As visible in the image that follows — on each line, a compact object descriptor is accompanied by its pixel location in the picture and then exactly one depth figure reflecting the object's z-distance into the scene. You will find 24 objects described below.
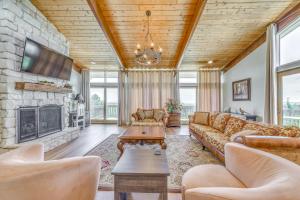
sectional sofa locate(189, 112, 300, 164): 1.48
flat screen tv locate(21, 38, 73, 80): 2.63
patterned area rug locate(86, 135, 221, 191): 1.94
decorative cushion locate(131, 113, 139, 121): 4.52
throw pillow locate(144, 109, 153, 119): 4.73
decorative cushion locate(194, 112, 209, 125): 3.68
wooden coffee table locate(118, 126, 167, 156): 2.54
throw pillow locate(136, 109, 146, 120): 4.65
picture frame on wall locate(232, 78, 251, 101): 4.25
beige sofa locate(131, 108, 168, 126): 4.17
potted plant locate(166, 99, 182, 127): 5.50
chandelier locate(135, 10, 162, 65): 2.79
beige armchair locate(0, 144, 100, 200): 0.77
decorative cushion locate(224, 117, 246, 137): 2.39
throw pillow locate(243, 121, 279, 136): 1.76
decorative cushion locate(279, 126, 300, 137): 1.63
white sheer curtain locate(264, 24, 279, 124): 3.24
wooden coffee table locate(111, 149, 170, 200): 1.24
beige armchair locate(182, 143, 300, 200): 0.68
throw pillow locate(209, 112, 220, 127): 3.45
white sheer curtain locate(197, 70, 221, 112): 5.93
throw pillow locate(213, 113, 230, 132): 2.94
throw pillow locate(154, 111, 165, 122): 4.52
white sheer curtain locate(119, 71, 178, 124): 5.96
